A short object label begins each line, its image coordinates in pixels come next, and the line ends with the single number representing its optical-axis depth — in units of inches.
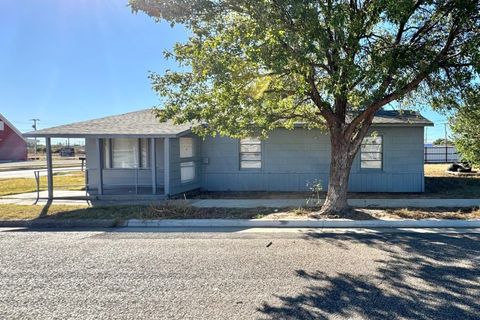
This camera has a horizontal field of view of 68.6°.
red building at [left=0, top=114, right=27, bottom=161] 1873.8
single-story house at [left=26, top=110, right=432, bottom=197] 527.5
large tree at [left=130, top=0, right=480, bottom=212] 277.6
